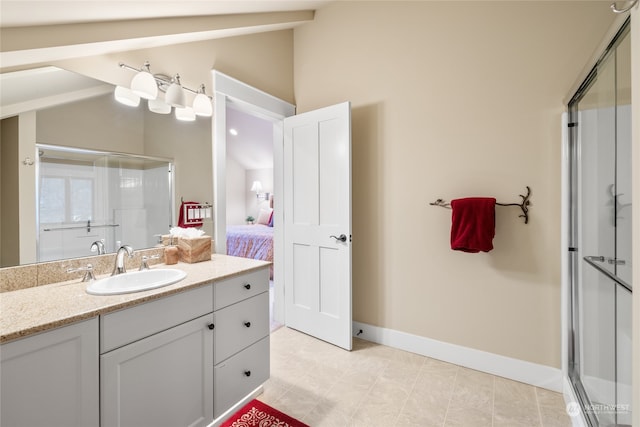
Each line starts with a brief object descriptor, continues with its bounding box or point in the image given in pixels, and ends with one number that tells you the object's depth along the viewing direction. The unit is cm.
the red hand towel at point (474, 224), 197
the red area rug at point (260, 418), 161
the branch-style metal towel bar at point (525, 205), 195
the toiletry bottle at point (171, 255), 182
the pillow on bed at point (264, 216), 642
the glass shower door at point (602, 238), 126
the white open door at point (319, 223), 244
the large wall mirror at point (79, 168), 132
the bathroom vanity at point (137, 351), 95
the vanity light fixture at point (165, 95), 166
